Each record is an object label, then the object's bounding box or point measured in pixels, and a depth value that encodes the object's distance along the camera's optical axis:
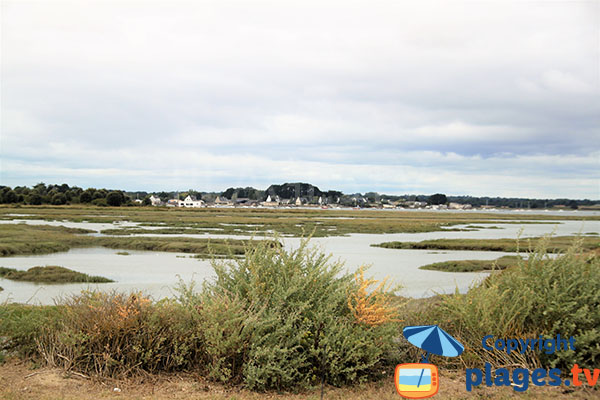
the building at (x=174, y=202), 184.69
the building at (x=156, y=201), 175.82
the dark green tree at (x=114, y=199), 123.50
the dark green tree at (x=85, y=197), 130.00
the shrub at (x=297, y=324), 6.46
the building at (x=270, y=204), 194.06
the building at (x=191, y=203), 169.50
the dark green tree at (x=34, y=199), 120.44
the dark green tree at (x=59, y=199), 122.12
